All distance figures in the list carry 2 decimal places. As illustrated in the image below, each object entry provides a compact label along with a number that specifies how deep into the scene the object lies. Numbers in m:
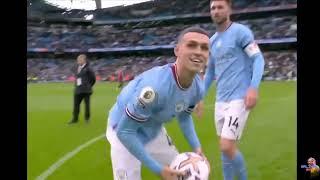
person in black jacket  8.05
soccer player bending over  2.96
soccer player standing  4.28
